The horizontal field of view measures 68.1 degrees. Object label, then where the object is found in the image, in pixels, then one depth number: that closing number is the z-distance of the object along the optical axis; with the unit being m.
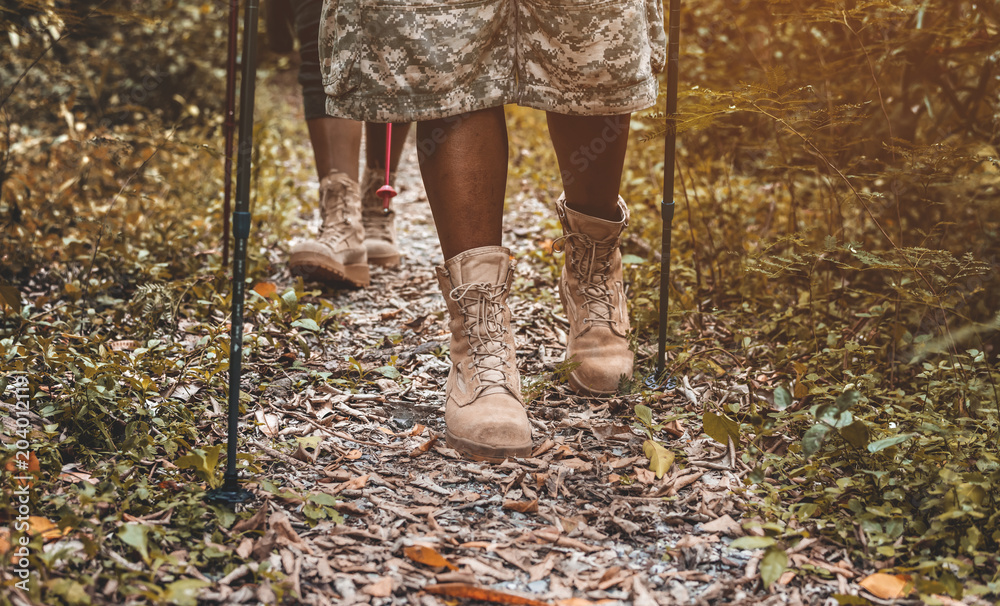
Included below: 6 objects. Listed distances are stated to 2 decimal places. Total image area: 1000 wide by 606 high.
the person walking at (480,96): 1.60
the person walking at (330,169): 2.68
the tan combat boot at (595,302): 1.99
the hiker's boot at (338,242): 2.68
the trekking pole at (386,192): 2.37
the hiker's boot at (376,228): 3.10
